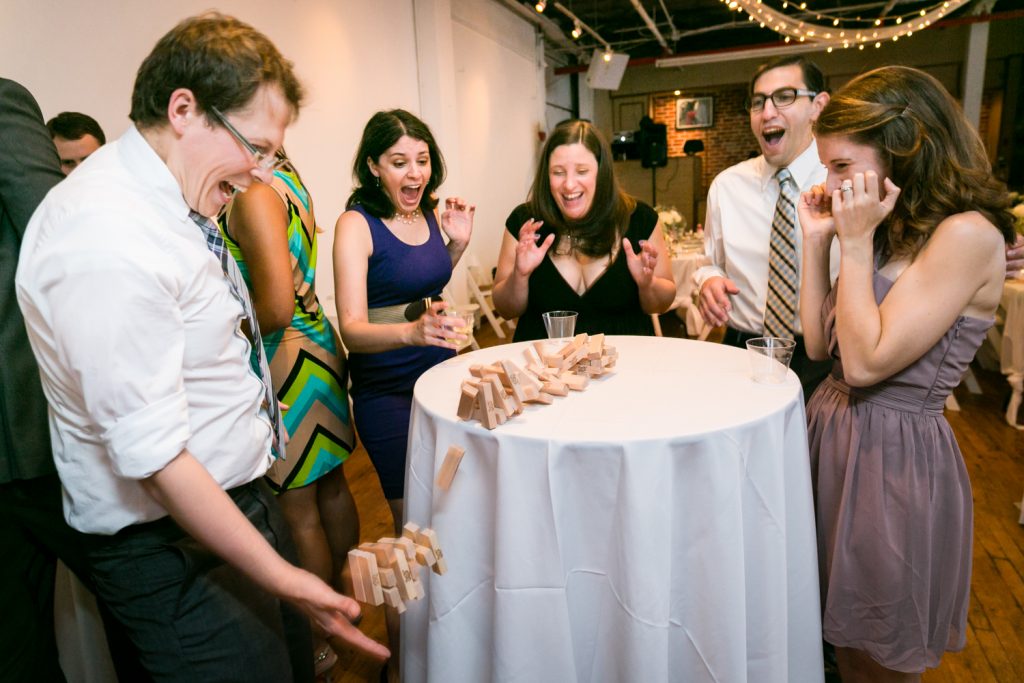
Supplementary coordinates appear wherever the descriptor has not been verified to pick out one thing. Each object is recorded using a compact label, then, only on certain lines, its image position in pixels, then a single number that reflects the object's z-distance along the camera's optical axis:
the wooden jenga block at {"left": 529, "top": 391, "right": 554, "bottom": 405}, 1.53
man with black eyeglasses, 2.18
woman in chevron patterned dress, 1.74
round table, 1.29
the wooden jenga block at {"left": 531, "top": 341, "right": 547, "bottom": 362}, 1.83
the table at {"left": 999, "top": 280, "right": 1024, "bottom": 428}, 4.03
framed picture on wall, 13.66
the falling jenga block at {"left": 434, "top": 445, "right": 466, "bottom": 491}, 1.38
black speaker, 12.83
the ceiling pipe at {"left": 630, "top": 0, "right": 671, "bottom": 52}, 7.40
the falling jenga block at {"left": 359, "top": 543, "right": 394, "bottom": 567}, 1.11
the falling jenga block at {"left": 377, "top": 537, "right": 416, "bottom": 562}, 1.13
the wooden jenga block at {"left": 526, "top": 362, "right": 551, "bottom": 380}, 1.66
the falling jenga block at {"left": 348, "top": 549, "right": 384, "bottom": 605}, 1.09
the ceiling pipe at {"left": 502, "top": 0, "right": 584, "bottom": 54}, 9.35
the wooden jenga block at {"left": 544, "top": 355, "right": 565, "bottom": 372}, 1.70
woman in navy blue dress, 2.08
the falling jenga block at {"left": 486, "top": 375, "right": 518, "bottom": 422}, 1.38
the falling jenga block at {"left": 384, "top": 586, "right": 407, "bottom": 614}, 1.08
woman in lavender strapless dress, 1.43
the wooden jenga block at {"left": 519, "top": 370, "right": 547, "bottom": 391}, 1.52
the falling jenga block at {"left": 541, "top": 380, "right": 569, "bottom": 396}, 1.58
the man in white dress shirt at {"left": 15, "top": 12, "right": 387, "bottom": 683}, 0.91
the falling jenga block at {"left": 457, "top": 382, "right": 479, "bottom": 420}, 1.39
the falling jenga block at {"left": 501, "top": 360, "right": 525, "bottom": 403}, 1.45
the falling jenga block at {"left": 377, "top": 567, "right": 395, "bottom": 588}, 1.09
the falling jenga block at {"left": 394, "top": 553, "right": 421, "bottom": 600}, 1.10
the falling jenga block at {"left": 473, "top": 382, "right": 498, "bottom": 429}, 1.36
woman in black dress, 2.41
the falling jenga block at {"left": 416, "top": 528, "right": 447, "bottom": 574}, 1.17
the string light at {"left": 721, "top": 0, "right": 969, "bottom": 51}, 5.61
